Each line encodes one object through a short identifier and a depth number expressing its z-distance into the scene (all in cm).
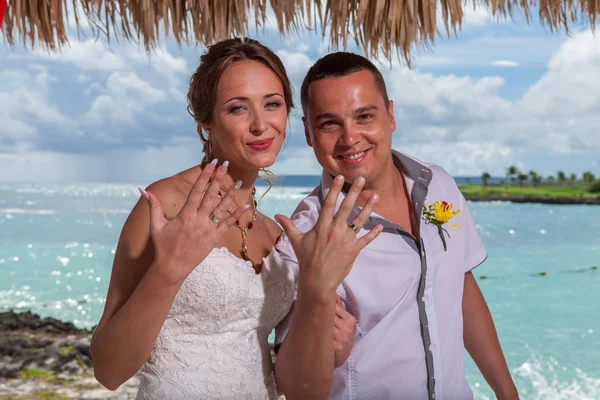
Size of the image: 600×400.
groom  201
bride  182
